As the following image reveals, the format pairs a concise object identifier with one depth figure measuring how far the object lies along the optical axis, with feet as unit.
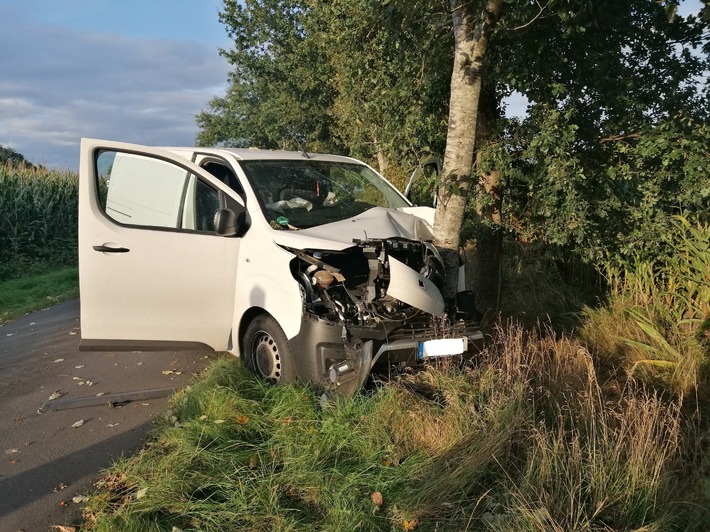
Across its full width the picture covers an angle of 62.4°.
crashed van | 14.21
